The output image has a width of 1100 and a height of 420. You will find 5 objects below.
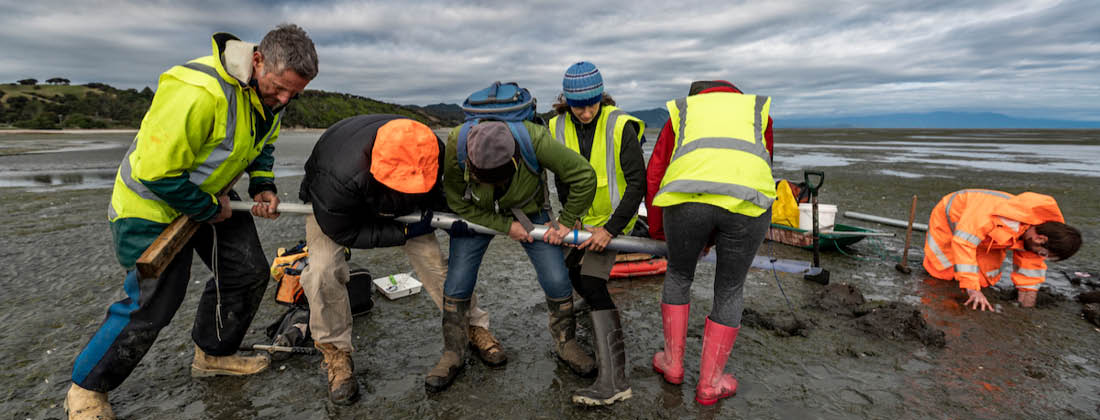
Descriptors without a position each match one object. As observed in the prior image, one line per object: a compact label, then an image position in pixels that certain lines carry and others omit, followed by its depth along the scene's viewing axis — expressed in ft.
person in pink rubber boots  9.57
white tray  17.22
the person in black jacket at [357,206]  9.46
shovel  19.22
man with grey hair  9.15
